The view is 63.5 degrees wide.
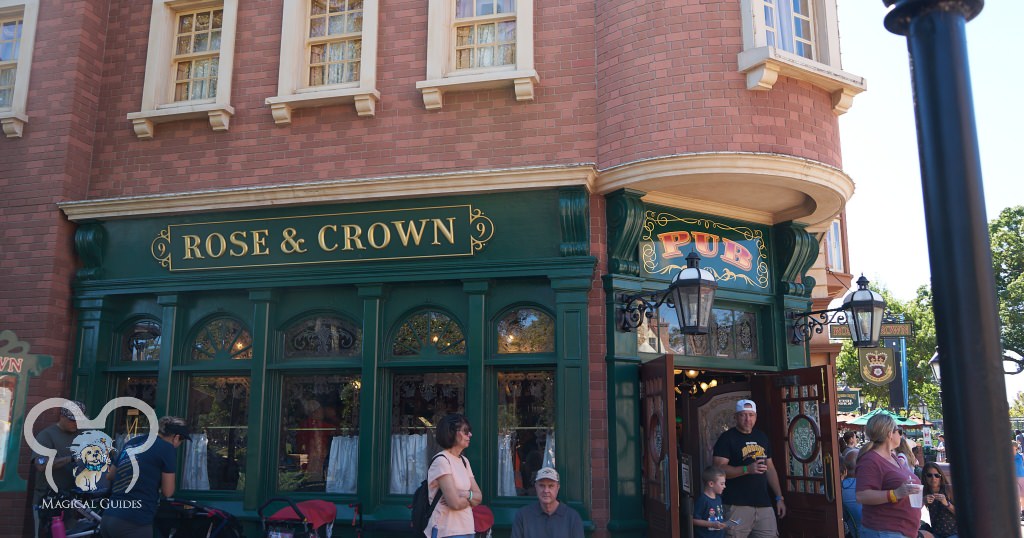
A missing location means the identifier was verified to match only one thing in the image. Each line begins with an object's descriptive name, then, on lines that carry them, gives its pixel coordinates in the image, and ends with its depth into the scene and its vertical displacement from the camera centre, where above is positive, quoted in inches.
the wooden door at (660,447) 291.3 -5.6
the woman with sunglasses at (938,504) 315.0 -27.0
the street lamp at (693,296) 304.3 +49.4
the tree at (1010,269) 1187.9 +243.0
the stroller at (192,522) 326.0 -35.6
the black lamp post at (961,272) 85.5 +16.9
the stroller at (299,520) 296.7 -31.3
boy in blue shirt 294.2 -26.6
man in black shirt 315.3 -16.3
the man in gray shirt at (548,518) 269.3 -27.8
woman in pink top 241.6 -15.2
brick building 334.6 +90.2
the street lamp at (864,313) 344.8 +48.8
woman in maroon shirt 243.9 -16.5
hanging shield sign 506.6 +40.0
